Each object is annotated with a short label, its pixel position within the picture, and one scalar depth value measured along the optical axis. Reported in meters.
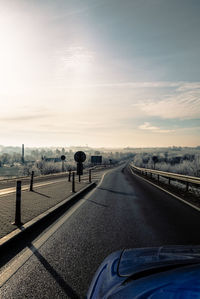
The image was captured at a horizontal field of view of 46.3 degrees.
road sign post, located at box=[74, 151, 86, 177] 17.75
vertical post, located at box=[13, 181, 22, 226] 5.97
